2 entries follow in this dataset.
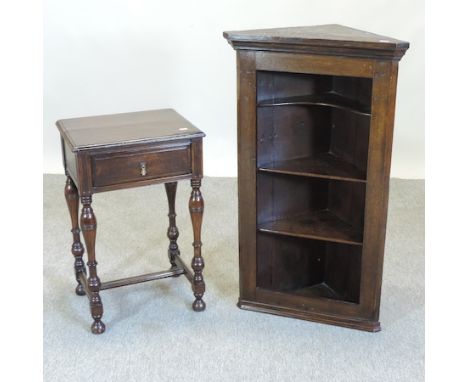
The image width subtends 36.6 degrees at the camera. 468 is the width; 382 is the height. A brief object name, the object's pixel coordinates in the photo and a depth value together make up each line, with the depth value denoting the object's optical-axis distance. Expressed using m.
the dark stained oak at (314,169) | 2.75
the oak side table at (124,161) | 2.76
